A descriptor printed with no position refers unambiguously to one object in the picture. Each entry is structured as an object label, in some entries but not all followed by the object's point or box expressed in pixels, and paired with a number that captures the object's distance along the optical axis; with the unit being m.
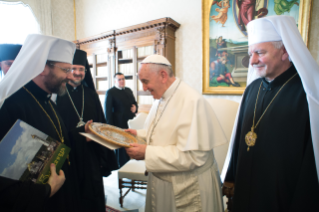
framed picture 3.44
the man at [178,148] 1.34
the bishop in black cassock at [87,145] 1.69
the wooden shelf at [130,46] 4.20
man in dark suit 4.07
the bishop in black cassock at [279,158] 1.07
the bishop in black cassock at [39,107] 0.92
